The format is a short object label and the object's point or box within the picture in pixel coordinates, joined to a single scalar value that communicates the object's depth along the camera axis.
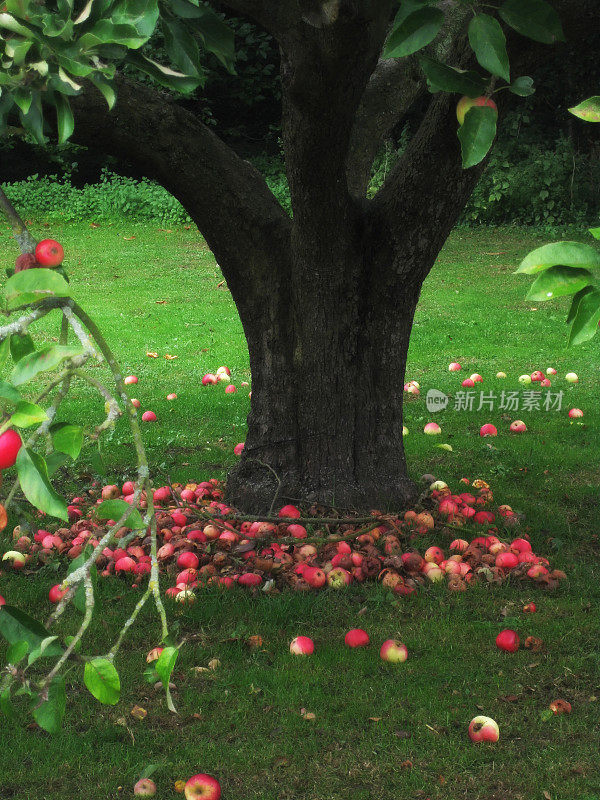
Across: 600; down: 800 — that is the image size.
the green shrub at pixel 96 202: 15.41
